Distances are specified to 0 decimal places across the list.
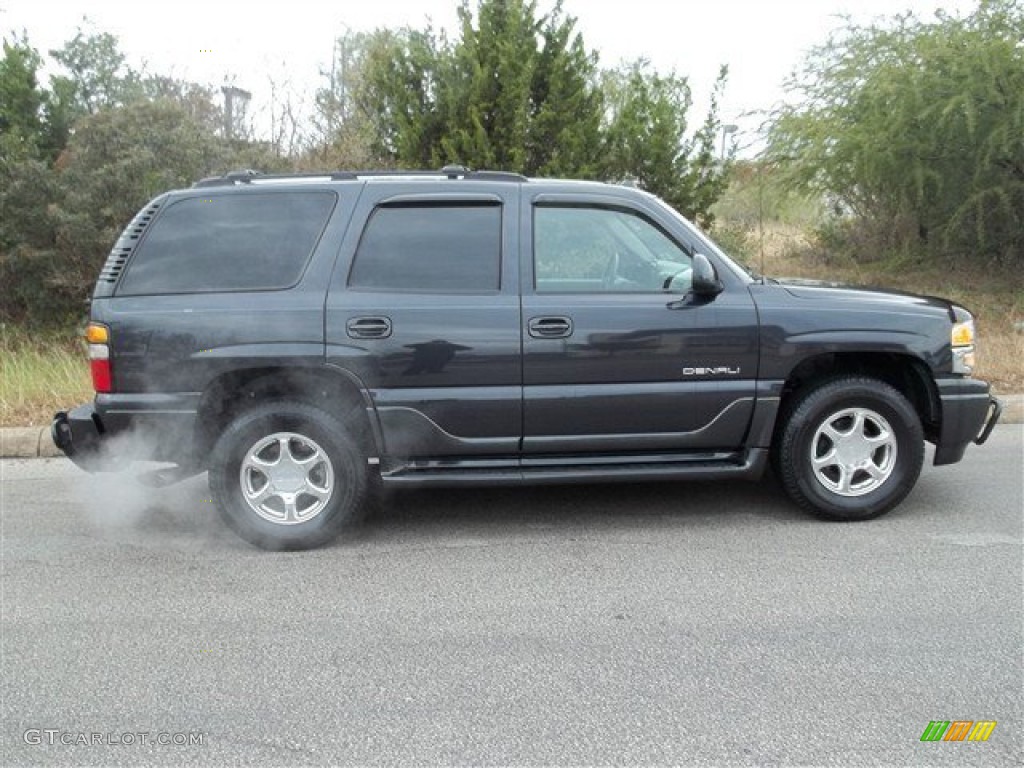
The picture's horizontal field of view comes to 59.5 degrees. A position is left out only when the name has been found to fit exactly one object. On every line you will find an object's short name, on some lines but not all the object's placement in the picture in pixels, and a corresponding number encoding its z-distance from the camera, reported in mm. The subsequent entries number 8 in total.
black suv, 4566
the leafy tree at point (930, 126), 10945
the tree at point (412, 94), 11109
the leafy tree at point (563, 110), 10891
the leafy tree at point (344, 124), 12484
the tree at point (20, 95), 13859
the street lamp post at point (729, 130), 12231
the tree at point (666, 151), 11512
